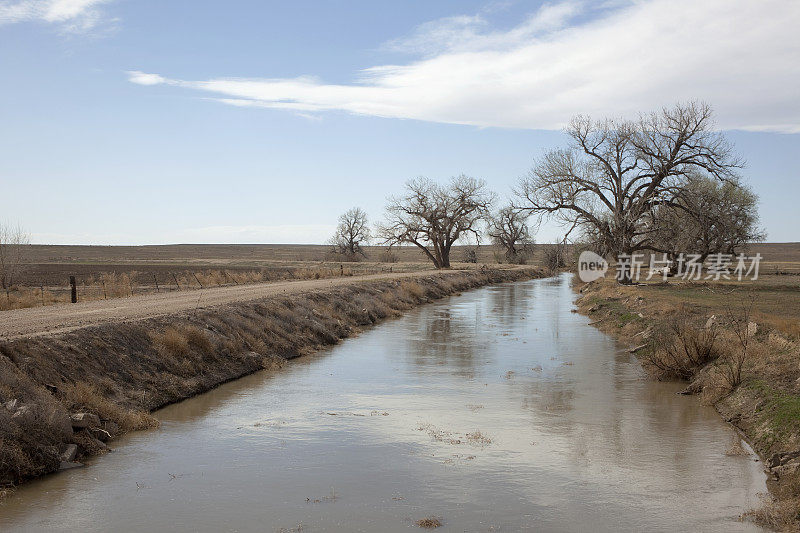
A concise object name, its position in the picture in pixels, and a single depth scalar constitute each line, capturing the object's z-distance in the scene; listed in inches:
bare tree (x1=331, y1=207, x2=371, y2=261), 4128.9
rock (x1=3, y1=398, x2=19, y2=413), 379.2
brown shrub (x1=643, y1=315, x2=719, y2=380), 613.3
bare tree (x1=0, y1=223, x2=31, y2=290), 1353.3
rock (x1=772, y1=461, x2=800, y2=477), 351.6
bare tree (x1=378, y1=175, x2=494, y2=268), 2650.1
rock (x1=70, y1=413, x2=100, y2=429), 415.5
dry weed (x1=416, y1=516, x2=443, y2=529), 302.2
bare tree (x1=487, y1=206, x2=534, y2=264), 3784.5
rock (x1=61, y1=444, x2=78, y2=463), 383.7
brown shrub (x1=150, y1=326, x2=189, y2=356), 608.7
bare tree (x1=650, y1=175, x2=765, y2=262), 1478.8
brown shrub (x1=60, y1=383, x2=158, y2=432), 446.3
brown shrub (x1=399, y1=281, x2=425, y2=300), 1493.6
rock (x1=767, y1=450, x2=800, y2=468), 366.4
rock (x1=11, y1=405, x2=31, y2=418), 372.8
